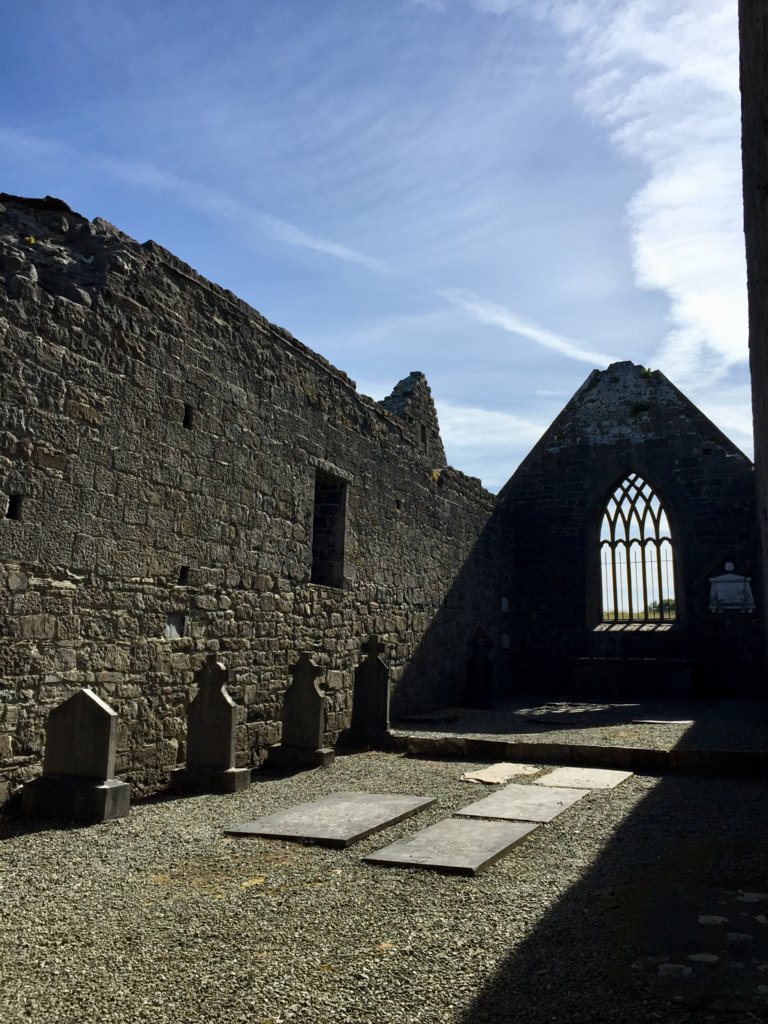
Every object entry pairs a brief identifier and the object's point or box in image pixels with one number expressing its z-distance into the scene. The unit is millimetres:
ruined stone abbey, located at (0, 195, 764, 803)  5605
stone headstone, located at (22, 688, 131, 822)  5039
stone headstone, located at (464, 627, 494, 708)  12719
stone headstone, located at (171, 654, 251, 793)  6270
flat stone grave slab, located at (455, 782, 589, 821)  5305
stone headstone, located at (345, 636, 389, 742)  8844
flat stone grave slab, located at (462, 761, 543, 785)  6676
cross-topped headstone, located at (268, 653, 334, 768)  7496
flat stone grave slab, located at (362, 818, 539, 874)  4117
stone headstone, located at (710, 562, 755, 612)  14172
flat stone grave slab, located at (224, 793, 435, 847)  4754
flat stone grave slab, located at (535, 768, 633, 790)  6430
